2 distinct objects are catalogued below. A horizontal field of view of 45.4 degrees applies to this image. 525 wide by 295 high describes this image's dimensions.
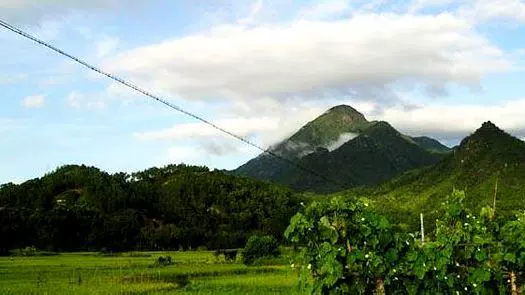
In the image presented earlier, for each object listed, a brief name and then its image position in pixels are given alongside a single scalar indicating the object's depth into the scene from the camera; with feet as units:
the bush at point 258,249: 128.98
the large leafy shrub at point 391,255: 28.35
